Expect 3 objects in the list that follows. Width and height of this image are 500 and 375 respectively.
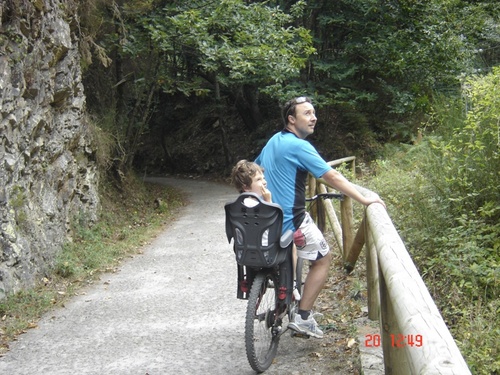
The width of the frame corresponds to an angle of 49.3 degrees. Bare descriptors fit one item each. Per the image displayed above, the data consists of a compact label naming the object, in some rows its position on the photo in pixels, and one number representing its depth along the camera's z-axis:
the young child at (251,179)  4.29
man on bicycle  4.27
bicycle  4.07
